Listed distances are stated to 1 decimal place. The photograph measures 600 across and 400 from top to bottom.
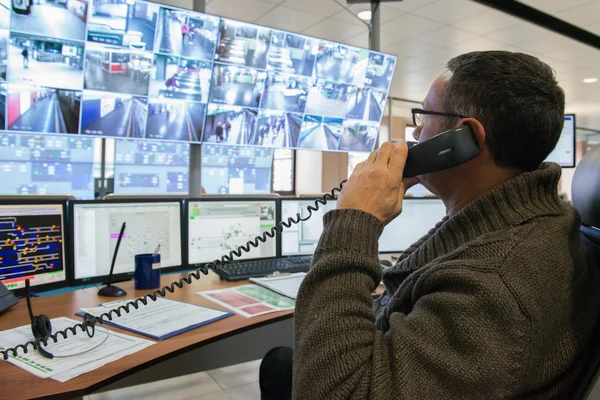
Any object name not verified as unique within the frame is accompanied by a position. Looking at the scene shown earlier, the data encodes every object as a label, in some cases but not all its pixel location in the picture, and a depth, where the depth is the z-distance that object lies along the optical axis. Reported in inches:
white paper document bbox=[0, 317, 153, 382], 36.9
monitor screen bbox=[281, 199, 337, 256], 82.8
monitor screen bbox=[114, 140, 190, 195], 189.0
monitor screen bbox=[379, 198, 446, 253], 88.8
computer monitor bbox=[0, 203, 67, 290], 53.7
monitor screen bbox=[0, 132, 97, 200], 168.4
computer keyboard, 70.2
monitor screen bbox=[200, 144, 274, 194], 191.0
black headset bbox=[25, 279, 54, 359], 41.9
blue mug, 63.7
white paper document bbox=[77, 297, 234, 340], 46.4
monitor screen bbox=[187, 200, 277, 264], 74.4
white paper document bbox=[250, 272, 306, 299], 62.6
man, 24.9
